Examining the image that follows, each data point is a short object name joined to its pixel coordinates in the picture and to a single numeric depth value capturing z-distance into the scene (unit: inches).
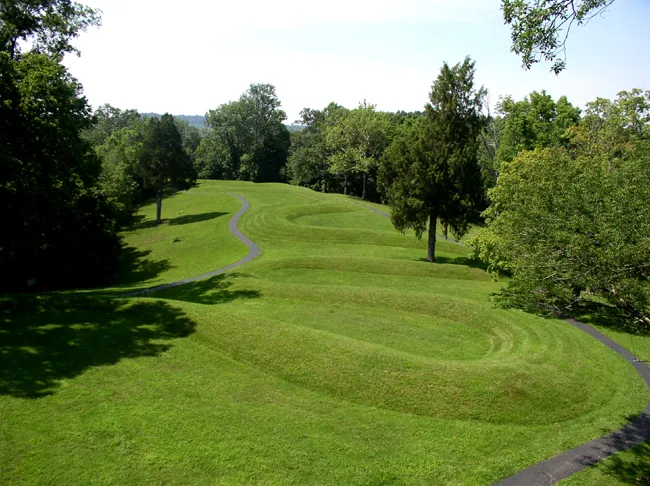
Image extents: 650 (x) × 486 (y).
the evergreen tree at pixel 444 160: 1514.5
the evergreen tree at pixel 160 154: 2422.5
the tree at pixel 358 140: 3287.4
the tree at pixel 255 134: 4500.5
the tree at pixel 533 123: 3016.7
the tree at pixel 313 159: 3752.5
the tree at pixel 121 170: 2377.0
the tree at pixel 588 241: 562.9
